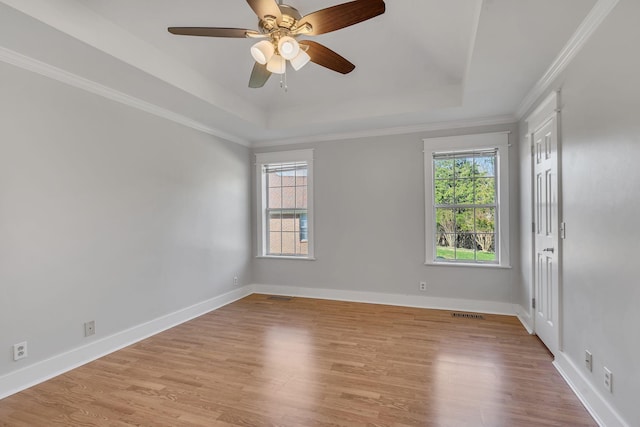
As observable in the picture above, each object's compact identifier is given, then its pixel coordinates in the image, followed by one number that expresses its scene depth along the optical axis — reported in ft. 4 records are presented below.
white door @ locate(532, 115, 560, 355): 8.80
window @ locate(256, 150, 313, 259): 16.49
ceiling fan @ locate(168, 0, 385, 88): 5.69
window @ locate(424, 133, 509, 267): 13.34
